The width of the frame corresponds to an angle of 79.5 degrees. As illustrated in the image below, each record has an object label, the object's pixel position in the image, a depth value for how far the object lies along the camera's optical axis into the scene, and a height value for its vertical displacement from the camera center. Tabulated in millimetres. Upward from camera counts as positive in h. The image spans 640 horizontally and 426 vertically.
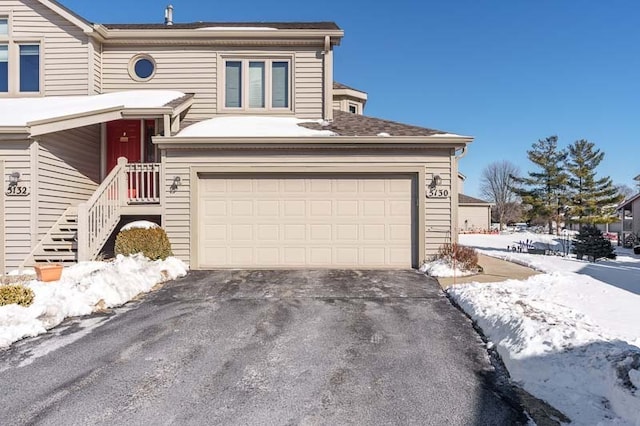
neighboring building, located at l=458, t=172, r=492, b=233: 34109 +148
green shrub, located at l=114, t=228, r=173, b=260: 7976 -620
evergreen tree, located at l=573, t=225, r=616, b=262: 14148 -1087
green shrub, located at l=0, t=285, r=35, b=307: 4934 -1081
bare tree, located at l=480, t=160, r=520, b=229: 49516 +3831
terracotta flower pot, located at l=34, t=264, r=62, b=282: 6535 -1020
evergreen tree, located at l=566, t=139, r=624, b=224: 26984 +2071
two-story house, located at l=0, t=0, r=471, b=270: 8297 +760
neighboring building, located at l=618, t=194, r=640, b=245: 21658 +118
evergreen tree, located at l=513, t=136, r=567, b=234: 28438 +2456
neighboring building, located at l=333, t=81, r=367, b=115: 15758 +4907
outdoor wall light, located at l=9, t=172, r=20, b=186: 8078 +728
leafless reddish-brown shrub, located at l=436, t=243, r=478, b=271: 8219 -882
